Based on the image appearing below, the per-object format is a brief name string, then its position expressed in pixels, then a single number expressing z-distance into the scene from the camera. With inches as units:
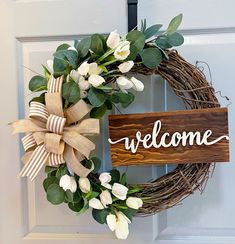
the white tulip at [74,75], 29.9
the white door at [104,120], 35.7
